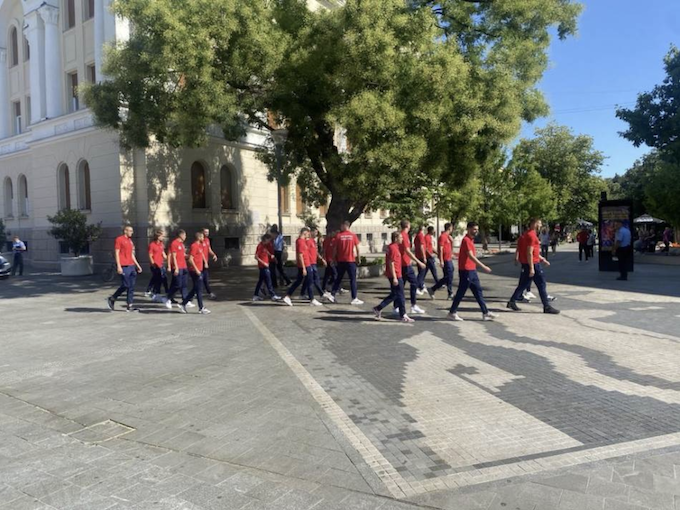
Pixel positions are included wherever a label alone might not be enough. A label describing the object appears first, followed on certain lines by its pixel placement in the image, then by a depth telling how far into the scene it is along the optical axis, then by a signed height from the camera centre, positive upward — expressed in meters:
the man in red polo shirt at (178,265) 10.94 -0.29
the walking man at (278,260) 14.72 -0.33
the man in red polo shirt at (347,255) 11.54 -0.19
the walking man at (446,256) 12.31 -0.28
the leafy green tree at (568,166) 55.03 +7.56
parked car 18.62 -0.43
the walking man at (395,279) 9.45 -0.58
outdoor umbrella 41.09 +1.40
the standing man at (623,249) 15.79 -0.28
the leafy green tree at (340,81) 11.86 +3.87
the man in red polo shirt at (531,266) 10.26 -0.45
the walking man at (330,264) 13.16 -0.42
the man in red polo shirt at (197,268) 10.94 -0.39
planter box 20.22 -0.47
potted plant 19.45 +0.61
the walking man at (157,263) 12.12 -0.27
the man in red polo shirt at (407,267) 9.83 -0.42
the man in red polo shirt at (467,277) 9.45 -0.59
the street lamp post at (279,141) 15.01 +3.11
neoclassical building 21.00 +3.62
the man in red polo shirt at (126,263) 11.04 -0.23
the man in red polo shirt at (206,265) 12.01 -0.35
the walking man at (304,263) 11.90 -0.34
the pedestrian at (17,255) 20.03 -0.02
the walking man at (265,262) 12.05 -0.30
